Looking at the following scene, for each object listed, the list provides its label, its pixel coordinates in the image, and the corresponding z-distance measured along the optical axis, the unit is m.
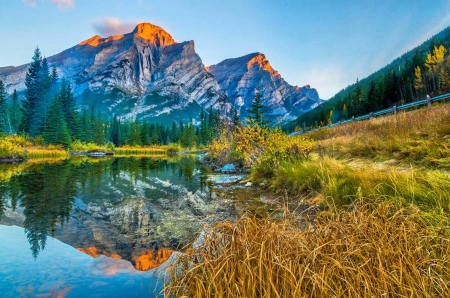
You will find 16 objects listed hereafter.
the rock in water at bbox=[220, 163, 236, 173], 17.07
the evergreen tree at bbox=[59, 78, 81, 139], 51.00
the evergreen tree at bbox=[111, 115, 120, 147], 88.61
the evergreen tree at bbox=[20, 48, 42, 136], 48.00
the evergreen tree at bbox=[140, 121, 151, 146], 84.29
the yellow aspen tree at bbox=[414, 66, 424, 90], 56.48
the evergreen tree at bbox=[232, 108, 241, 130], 29.02
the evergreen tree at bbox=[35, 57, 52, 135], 46.69
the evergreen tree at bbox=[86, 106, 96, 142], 72.45
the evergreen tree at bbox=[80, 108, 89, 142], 55.67
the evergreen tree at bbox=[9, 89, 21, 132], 62.88
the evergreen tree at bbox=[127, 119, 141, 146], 78.99
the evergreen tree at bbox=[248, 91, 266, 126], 24.80
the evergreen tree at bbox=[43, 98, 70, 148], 43.09
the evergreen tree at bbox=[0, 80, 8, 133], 38.41
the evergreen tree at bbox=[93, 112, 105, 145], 67.06
